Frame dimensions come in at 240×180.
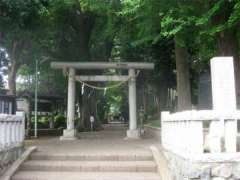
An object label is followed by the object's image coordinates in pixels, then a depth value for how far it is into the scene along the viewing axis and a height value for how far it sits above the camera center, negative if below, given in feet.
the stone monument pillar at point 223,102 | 25.48 +1.43
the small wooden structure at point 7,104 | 63.61 +3.60
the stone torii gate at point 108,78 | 67.25 +7.99
